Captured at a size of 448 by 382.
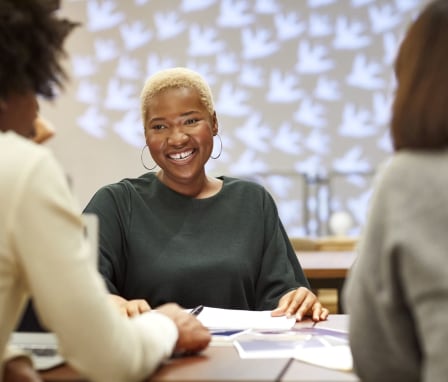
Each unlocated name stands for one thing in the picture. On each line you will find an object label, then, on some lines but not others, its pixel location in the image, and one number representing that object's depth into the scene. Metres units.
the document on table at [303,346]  1.89
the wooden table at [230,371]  1.79
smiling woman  2.36
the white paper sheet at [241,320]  2.13
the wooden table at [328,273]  2.87
